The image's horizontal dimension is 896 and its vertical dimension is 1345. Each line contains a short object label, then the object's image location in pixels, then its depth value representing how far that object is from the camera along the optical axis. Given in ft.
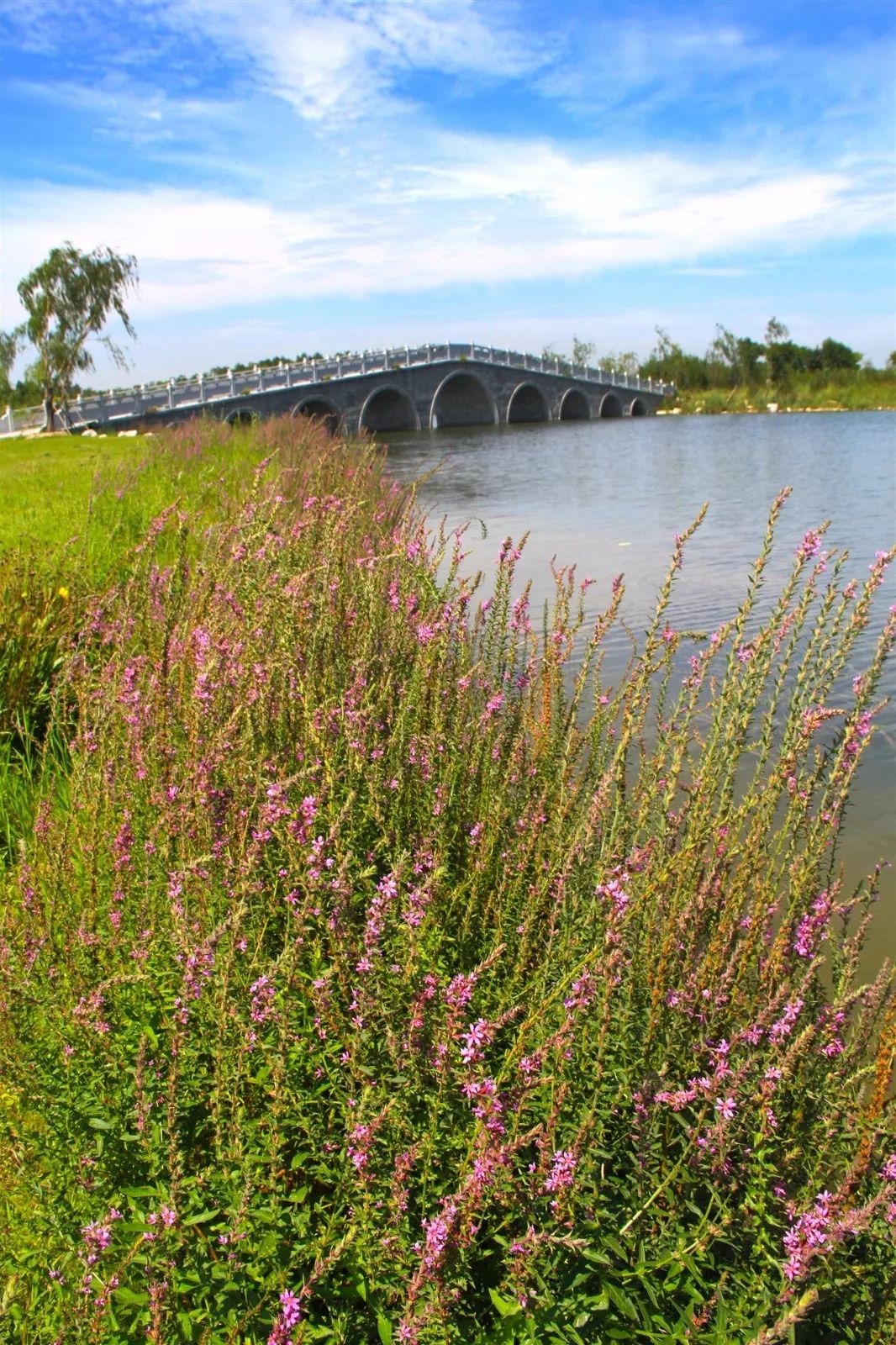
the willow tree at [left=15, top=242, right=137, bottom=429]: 117.08
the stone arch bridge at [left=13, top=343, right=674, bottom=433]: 130.93
